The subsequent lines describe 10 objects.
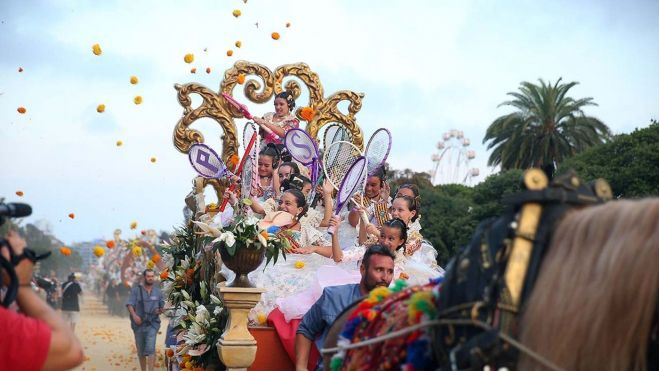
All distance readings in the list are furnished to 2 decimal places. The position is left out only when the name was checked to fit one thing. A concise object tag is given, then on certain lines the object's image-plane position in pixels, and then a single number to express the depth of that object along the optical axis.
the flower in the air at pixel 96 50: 9.02
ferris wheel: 45.15
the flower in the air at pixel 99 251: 9.84
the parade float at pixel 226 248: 6.79
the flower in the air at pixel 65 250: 8.05
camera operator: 2.89
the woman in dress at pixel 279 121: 9.60
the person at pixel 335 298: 5.47
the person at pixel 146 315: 14.21
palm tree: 35.41
